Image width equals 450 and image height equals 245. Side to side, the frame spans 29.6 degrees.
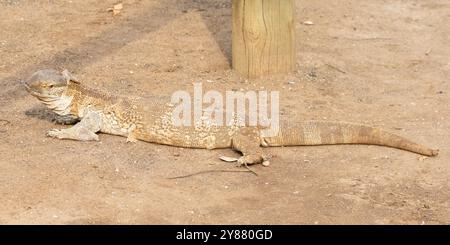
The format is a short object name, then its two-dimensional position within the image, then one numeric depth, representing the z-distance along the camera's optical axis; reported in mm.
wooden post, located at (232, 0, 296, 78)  8906
